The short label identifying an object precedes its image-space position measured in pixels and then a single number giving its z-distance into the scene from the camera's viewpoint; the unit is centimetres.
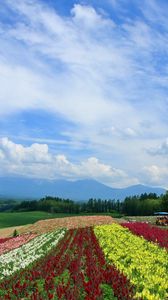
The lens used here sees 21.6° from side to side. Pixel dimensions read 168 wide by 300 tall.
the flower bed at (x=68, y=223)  4211
